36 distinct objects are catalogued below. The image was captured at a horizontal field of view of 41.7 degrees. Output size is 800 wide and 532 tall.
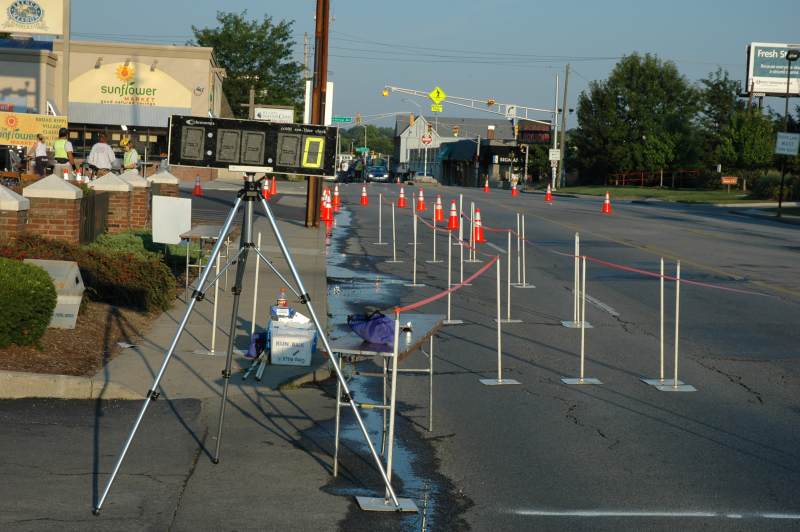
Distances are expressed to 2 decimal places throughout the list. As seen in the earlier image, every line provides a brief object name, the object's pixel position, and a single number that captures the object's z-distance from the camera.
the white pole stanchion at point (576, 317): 12.78
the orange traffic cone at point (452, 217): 22.74
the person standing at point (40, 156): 26.78
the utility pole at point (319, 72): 24.38
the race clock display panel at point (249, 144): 6.64
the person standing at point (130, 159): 31.20
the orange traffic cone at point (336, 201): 34.96
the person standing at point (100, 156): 25.44
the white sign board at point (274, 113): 33.84
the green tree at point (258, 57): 68.88
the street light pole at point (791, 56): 42.17
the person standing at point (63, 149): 26.42
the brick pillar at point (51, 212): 14.37
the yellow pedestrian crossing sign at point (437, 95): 56.94
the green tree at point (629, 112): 78.19
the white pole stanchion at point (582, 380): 9.62
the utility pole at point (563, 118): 73.44
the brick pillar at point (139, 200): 20.12
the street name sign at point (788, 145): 44.97
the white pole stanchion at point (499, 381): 9.52
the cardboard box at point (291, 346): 9.60
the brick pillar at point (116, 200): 19.12
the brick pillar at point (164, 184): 22.84
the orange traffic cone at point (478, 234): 21.93
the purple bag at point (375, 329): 6.87
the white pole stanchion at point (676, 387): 9.34
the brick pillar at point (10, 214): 12.91
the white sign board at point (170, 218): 15.02
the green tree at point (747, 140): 62.19
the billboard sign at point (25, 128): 29.52
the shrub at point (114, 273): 12.33
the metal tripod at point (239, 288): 5.82
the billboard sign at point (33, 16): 33.03
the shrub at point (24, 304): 8.91
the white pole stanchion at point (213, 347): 10.02
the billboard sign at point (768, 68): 78.06
